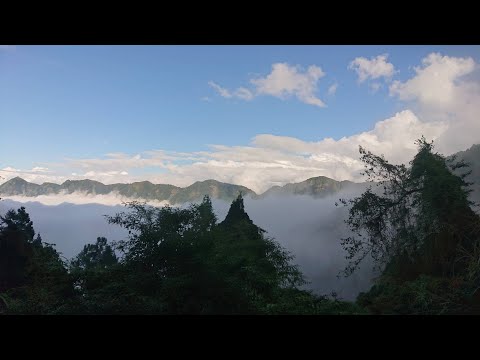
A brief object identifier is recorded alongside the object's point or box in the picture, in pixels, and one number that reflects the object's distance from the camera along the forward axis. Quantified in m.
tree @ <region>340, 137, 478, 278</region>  8.58
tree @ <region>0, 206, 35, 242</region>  11.96
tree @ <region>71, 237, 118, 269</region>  19.40
